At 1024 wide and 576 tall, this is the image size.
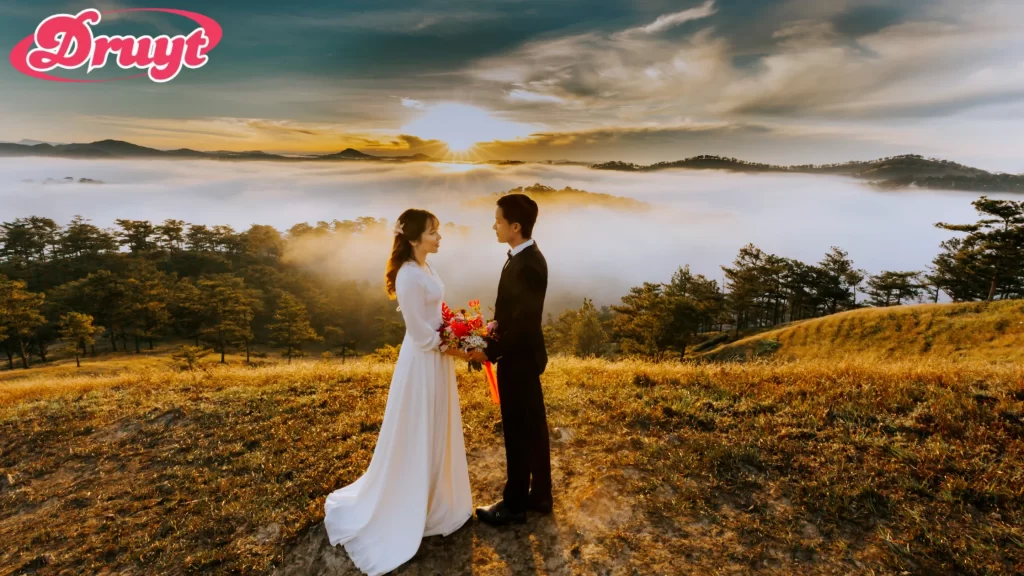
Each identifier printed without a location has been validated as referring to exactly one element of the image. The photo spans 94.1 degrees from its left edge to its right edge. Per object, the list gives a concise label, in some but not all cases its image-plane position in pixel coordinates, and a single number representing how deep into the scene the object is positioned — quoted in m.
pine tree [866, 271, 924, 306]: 91.25
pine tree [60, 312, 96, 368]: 55.34
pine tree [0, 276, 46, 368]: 56.47
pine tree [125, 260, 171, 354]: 68.69
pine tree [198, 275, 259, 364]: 63.47
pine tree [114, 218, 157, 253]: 103.44
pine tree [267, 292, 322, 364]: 63.00
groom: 4.85
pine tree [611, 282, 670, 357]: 50.78
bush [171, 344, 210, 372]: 55.29
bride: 4.99
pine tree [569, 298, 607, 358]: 72.19
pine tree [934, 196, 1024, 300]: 53.78
